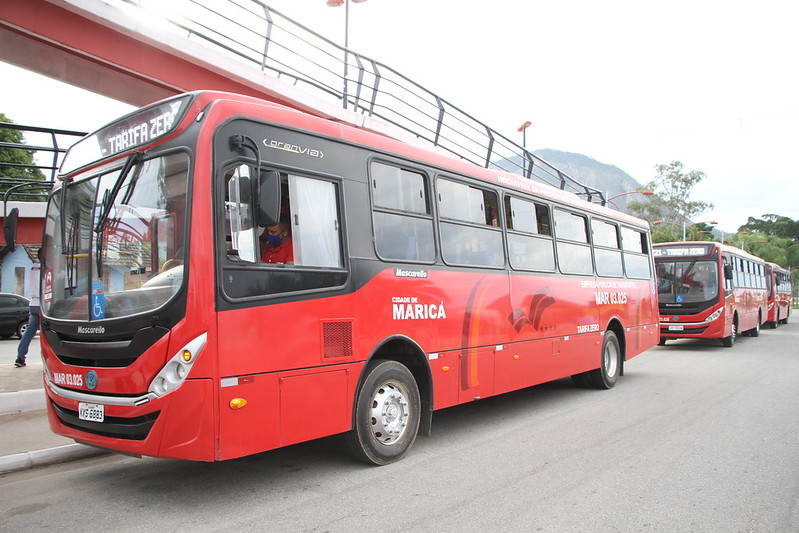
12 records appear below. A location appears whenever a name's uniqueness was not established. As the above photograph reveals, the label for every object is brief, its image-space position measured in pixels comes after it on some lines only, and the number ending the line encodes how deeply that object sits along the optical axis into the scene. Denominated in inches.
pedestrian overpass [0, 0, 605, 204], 320.8
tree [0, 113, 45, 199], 1274.6
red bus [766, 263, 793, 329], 1056.2
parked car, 834.2
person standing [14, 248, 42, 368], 347.6
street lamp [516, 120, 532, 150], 933.4
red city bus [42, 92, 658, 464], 167.6
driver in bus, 188.4
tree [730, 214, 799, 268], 2694.4
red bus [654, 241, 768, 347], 673.6
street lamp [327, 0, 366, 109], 537.6
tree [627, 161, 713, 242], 2891.2
